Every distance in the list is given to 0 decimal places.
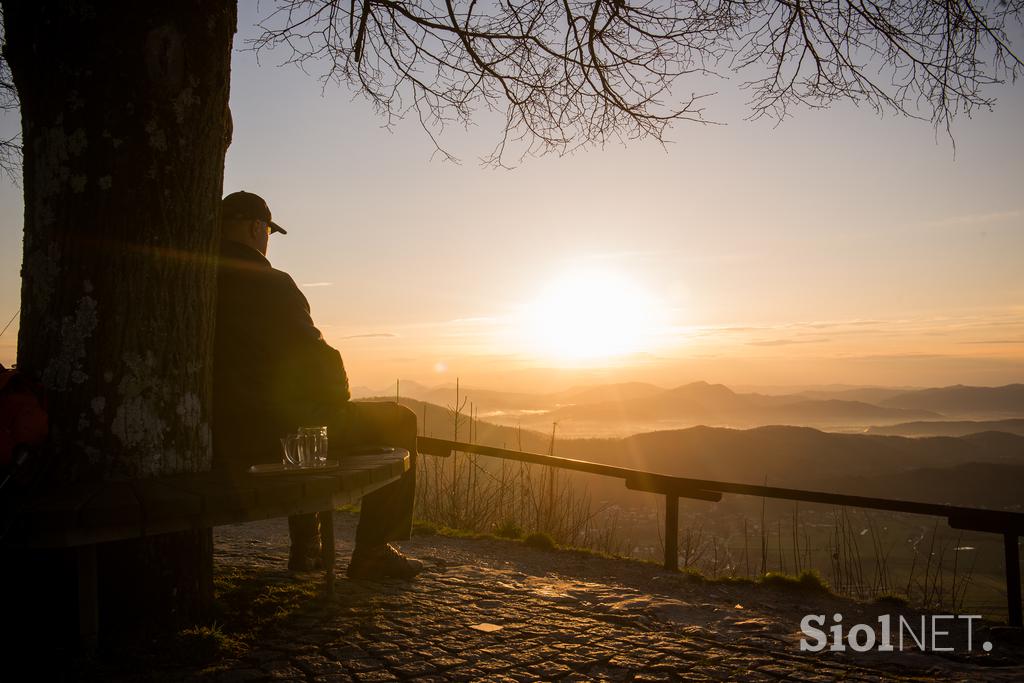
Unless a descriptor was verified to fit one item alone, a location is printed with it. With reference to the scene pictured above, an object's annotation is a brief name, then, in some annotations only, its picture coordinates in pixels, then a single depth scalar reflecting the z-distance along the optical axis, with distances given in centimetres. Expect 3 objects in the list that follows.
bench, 217
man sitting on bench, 346
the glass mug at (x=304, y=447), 323
